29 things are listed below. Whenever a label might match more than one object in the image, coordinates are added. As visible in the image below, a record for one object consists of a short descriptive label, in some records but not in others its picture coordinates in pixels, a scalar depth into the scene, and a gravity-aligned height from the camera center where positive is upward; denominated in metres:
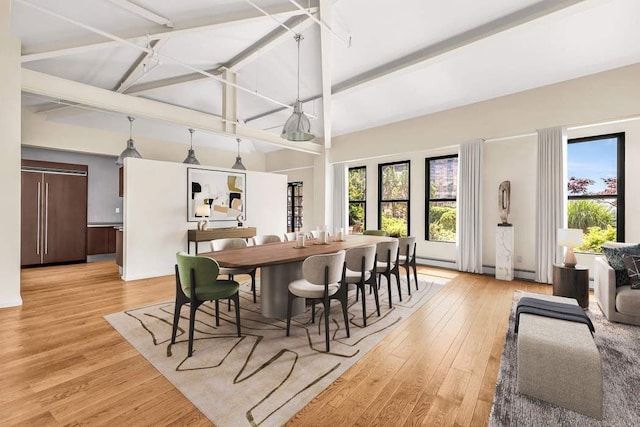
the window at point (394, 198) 6.74 +0.39
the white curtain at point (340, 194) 7.73 +0.53
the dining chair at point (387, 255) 3.53 -0.52
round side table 3.46 -0.85
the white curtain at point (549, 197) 4.54 +0.29
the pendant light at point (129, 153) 5.64 +1.19
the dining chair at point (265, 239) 4.11 -0.39
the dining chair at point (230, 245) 3.60 -0.42
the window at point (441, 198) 6.04 +0.36
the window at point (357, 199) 7.54 +0.40
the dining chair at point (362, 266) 2.98 -0.56
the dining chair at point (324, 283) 2.48 -0.64
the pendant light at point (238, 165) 7.51 +1.28
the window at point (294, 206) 9.13 +0.24
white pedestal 4.98 -0.69
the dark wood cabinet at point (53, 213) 6.04 -0.01
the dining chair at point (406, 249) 4.11 -0.51
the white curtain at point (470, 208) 5.42 +0.12
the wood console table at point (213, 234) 5.82 -0.45
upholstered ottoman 1.68 -0.96
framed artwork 5.99 +0.41
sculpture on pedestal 5.08 +0.24
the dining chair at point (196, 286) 2.33 -0.65
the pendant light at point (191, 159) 6.54 +1.25
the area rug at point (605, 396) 1.63 -1.18
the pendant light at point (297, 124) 3.76 +1.20
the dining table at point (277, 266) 2.78 -0.61
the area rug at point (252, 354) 1.79 -1.19
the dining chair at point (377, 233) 5.43 -0.37
